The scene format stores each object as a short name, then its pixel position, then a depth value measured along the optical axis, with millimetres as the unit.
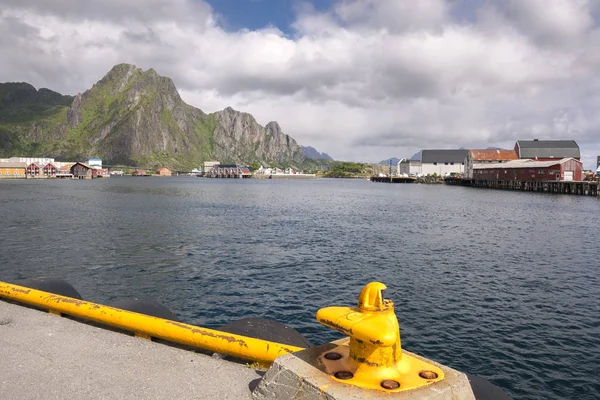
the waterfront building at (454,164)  197000
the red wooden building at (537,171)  103375
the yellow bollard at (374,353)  4418
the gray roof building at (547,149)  151000
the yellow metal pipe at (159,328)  5910
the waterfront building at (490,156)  154500
